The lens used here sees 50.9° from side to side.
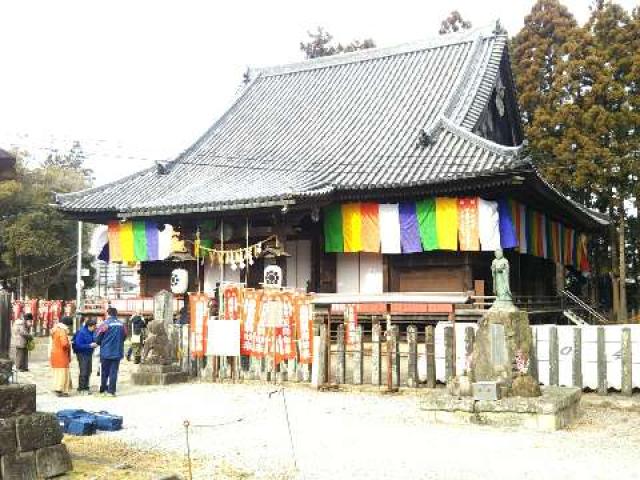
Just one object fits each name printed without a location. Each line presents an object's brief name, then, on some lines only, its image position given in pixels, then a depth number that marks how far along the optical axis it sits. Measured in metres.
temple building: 19.00
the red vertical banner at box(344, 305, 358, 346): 13.76
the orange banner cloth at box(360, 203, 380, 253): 19.94
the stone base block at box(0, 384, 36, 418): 6.00
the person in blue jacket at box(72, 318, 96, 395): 13.77
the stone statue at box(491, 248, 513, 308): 10.86
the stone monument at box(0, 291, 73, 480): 5.88
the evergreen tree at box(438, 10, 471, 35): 37.84
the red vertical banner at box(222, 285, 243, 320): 14.90
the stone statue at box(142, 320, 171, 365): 14.70
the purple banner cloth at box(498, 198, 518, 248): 18.77
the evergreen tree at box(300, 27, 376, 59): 43.33
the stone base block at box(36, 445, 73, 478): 6.06
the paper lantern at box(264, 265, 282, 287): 20.22
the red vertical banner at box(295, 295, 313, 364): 13.88
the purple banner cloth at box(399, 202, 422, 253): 19.39
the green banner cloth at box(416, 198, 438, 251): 19.17
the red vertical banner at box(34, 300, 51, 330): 31.88
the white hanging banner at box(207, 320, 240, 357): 14.65
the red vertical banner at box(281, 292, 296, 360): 14.05
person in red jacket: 13.30
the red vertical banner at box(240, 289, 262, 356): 14.60
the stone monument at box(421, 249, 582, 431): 9.77
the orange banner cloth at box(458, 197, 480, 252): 18.73
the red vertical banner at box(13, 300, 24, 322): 31.25
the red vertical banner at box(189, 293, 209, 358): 15.15
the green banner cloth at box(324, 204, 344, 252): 20.55
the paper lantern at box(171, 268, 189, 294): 22.17
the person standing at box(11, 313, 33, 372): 17.16
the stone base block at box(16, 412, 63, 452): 5.99
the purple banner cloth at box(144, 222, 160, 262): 23.10
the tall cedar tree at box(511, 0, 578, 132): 30.50
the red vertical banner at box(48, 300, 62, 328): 31.45
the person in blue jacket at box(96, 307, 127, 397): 13.47
